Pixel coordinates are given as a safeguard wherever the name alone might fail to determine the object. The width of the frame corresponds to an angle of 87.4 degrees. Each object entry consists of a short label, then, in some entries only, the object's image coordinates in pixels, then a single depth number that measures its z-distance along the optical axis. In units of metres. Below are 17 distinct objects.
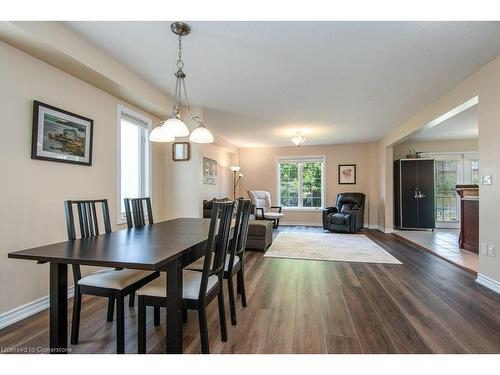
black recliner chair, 6.14
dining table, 1.30
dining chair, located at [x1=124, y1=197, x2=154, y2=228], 2.45
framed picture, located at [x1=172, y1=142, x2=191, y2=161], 4.10
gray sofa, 4.39
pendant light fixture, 2.14
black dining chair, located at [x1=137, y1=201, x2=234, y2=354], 1.52
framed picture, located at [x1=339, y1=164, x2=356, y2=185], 7.34
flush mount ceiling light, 5.69
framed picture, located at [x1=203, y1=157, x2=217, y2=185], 5.46
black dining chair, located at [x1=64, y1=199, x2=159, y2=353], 1.58
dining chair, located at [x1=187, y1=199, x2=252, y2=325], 2.02
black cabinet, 6.26
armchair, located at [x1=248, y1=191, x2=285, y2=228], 6.46
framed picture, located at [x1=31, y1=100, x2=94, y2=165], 2.27
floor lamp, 7.77
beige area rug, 3.94
